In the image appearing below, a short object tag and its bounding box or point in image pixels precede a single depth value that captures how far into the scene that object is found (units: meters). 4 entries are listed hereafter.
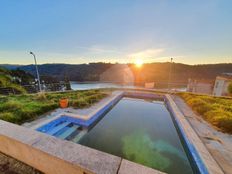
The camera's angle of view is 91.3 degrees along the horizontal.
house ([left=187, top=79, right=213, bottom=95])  14.09
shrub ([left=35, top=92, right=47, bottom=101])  6.28
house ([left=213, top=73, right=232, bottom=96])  11.23
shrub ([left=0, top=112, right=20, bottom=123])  3.47
